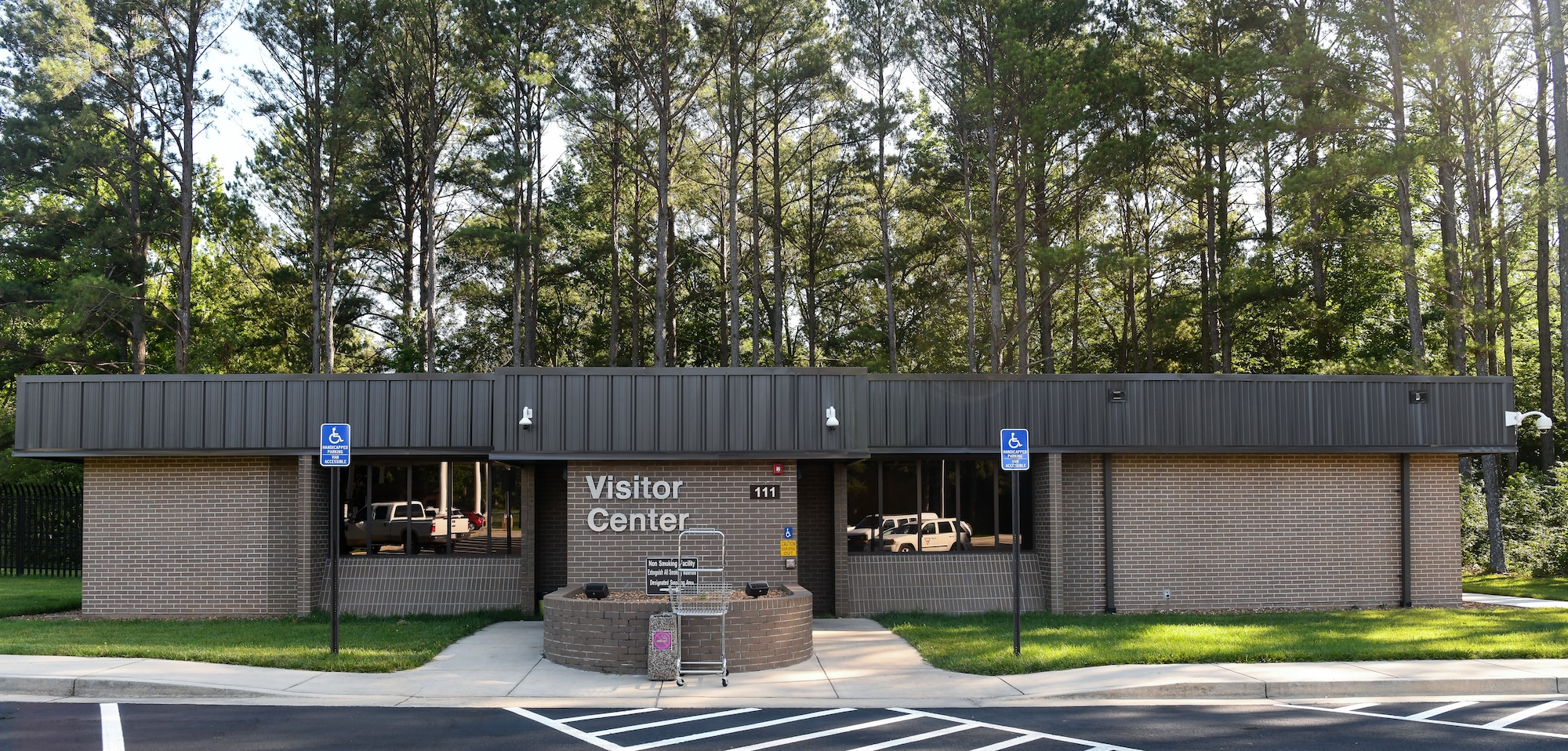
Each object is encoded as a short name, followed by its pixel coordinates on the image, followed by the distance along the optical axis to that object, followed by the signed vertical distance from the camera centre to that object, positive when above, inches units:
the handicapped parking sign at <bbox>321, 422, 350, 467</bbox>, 532.1 -2.0
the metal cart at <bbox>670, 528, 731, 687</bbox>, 487.8 -74.6
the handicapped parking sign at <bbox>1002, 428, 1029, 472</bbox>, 543.2 -7.3
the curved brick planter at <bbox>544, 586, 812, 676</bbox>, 511.2 -90.0
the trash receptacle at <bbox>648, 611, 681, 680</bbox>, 489.4 -92.1
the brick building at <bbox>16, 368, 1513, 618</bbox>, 703.7 -36.7
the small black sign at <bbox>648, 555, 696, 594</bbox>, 590.2 -71.3
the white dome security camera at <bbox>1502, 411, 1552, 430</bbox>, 747.4 +7.6
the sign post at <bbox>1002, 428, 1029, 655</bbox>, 542.9 -7.6
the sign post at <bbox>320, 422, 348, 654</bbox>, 531.5 -2.7
